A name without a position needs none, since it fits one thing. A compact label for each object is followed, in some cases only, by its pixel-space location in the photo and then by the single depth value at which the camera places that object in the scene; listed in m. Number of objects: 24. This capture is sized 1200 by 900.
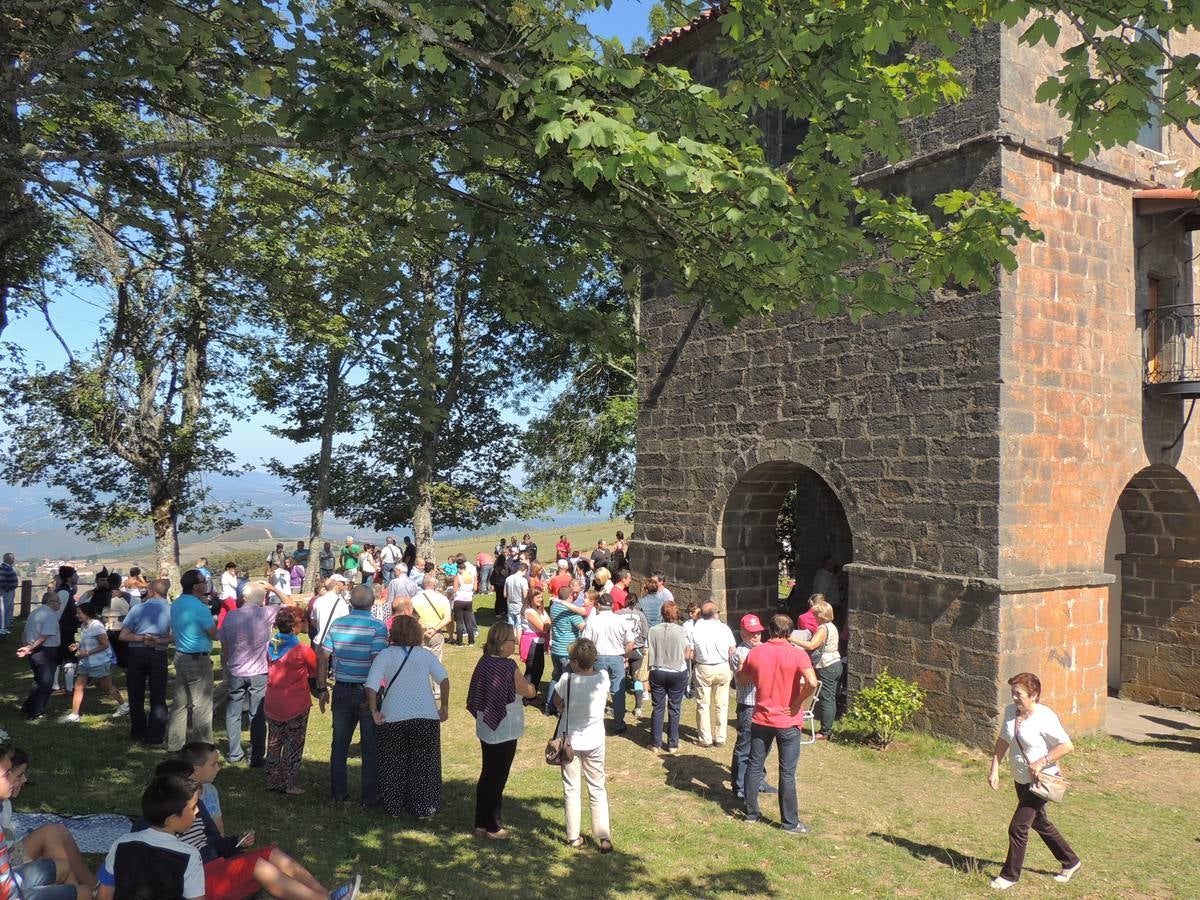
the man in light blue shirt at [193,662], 7.81
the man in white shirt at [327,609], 9.38
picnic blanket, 5.75
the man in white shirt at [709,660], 9.53
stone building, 9.55
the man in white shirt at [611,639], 9.50
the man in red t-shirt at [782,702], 7.13
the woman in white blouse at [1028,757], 5.95
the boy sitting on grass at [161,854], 3.73
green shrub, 9.79
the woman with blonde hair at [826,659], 9.75
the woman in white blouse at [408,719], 6.50
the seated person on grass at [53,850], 4.39
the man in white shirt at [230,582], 16.02
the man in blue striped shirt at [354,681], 7.04
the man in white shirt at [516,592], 14.51
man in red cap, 7.93
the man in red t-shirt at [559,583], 10.67
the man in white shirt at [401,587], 12.05
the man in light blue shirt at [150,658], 8.66
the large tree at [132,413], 20.45
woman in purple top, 6.45
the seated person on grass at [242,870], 4.57
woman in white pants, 6.52
